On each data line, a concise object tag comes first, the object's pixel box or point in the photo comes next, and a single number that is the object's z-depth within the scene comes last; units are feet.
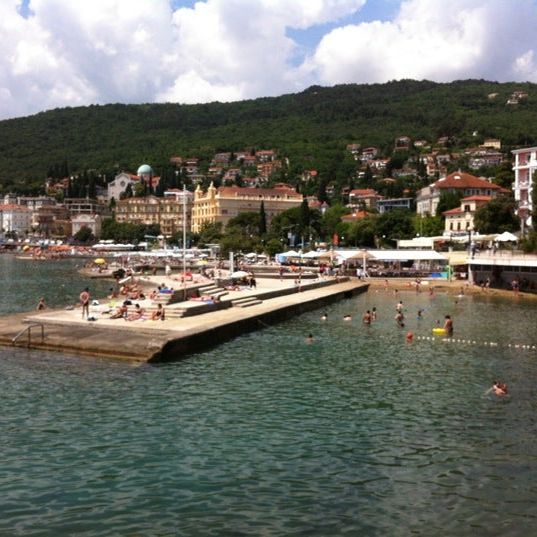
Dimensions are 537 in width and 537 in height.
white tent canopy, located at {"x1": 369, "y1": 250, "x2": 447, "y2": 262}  200.34
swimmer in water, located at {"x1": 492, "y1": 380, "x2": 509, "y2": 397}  60.03
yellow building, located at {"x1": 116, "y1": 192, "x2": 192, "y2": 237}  577.43
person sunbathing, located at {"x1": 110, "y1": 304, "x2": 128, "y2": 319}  92.43
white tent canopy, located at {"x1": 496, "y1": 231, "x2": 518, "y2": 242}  192.44
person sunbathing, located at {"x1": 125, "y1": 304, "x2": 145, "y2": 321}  91.40
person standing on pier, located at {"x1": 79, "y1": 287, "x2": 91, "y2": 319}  93.81
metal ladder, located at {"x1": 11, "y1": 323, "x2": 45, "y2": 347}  79.71
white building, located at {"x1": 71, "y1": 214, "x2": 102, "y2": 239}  620.90
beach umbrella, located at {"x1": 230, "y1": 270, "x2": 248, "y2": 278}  156.25
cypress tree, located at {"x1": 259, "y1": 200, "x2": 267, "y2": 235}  422.16
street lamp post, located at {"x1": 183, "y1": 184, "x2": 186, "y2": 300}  109.30
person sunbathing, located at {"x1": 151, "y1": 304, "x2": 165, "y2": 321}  92.02
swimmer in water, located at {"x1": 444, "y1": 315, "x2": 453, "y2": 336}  99.30
